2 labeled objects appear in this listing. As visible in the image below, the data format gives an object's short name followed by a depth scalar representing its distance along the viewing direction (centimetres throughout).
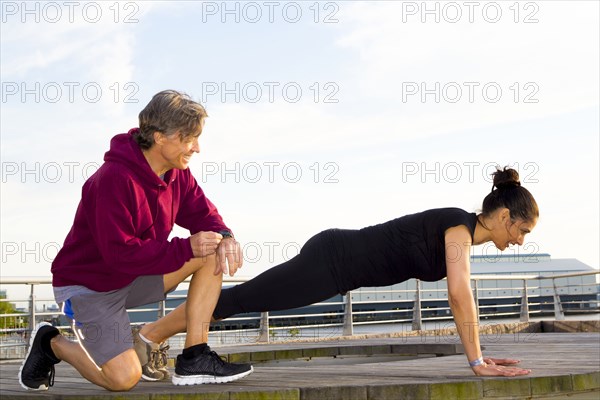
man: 316
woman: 334
